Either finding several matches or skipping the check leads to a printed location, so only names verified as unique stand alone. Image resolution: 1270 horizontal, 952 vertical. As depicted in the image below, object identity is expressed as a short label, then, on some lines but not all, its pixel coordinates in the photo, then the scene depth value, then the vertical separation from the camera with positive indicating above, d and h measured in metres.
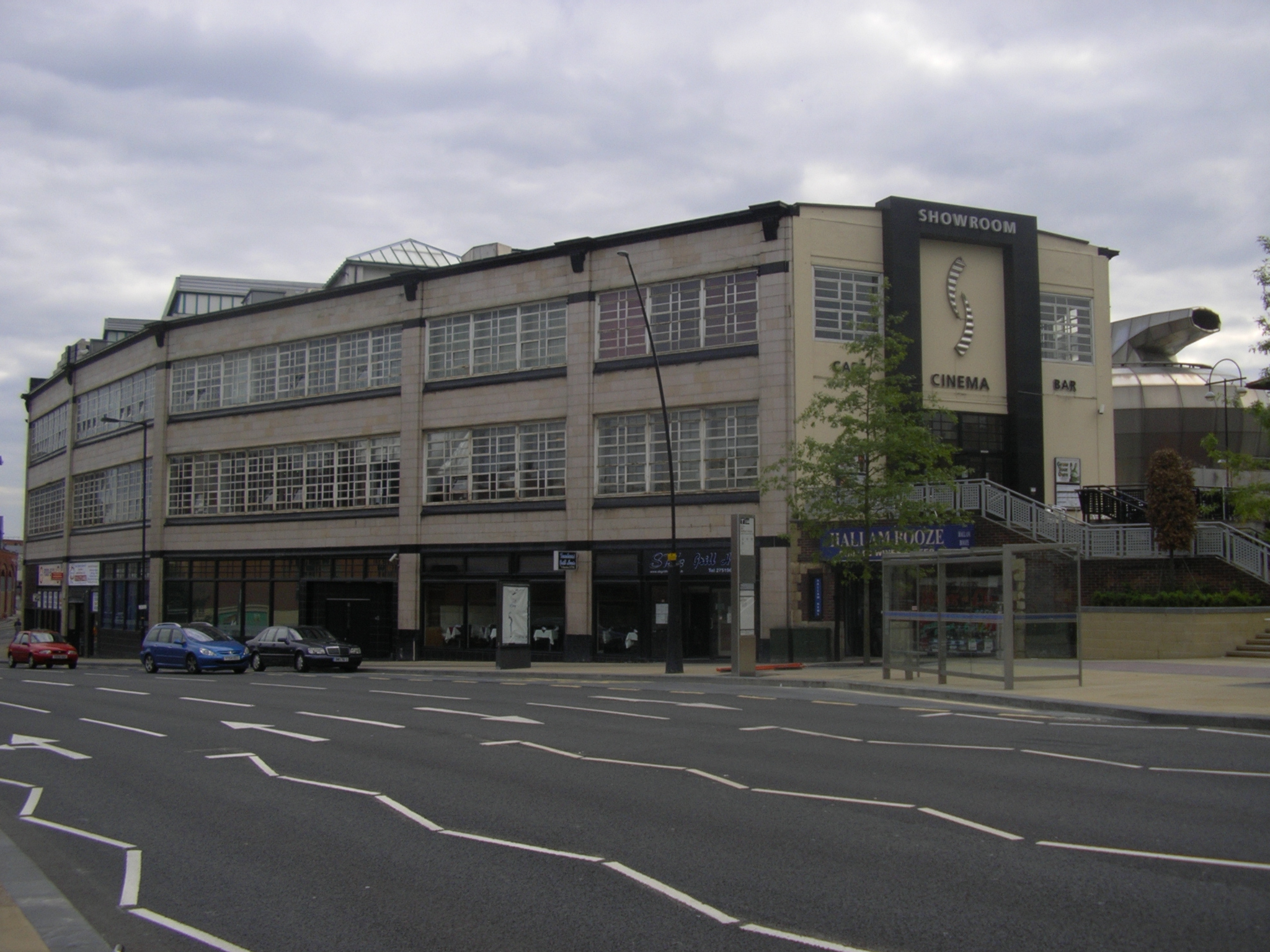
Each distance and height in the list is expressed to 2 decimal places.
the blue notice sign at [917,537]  29.42 +0.97
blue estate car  32.91 -2.35
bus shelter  20.23 -0.72
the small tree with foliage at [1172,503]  28.12 +1.75
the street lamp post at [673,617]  28.28 -1.13
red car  41.12 -2.90
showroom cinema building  33.47 +5.32
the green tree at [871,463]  28.12 +2.77
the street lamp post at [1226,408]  42.62 +6.66
